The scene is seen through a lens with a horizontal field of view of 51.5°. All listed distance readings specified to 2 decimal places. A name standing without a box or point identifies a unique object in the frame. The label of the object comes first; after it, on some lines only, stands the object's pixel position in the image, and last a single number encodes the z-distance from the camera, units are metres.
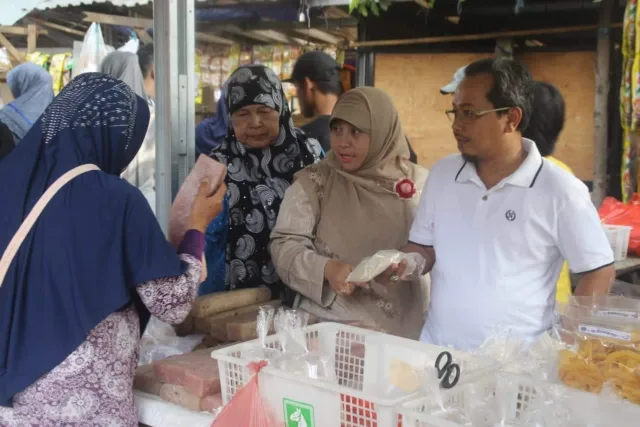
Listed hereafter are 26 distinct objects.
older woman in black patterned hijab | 2.55
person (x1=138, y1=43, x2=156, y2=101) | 4.09
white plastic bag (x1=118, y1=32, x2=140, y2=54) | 4.40
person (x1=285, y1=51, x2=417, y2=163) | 3.59
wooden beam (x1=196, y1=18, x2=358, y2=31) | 5.17
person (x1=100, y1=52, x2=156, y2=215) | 3.70
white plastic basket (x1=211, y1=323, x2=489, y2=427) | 1.23
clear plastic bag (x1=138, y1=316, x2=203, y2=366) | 2.01
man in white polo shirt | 1.88
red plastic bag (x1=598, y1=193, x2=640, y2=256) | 4.04
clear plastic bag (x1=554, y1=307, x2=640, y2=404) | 1.18
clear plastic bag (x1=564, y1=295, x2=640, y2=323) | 1.30
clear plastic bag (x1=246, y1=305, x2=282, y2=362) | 1.49
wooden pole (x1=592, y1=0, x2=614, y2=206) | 4.65
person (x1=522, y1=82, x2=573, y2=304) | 2.87
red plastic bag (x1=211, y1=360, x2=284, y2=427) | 1.36
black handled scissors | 1.20
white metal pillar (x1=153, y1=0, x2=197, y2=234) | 2.49
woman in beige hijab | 2.22
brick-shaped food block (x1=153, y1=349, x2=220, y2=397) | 1.60
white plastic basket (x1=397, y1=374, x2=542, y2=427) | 1.13
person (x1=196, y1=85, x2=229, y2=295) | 2.59
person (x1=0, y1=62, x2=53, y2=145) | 4.11
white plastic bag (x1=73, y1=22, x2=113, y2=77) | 4.34
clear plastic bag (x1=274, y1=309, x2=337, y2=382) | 1.43
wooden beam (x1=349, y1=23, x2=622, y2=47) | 4.66
